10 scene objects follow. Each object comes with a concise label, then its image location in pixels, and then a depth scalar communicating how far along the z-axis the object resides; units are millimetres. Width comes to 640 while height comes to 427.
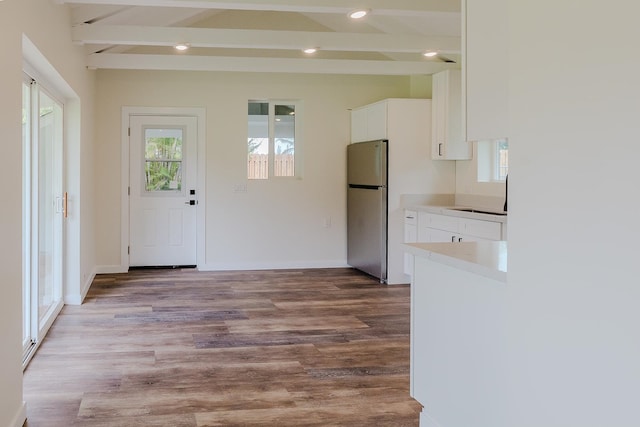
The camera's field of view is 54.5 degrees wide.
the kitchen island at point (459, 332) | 2217
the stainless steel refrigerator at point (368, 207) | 6992
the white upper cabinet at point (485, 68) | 2168
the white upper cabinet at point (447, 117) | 6730
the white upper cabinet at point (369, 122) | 7070
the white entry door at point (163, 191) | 7824
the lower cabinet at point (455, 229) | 5137
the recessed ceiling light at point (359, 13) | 4582
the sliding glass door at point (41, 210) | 4078
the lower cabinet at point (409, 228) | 6789
